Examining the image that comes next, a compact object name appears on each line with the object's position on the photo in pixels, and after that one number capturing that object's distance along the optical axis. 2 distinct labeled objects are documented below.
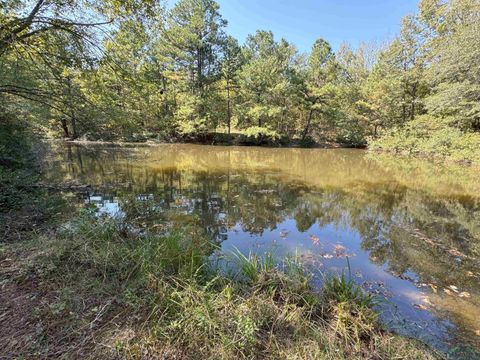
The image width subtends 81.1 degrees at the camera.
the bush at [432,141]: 15.25
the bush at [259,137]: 24.00
